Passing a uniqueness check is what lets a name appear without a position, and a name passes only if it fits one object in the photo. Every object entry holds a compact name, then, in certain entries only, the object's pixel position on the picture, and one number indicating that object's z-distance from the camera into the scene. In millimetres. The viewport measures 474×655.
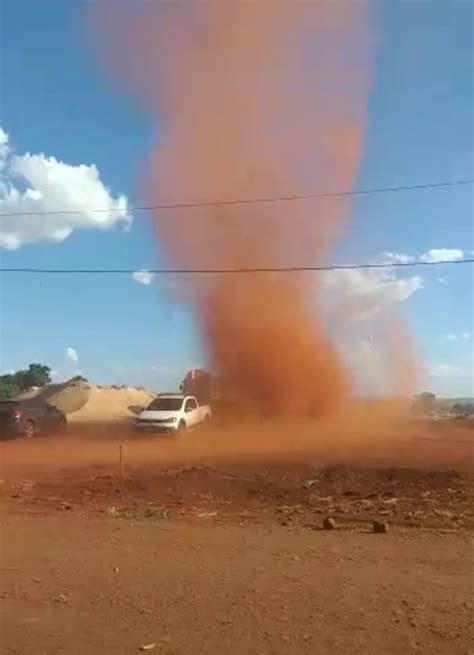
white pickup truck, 24469
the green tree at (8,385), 60469
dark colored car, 25469
